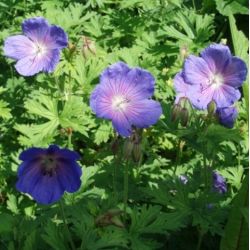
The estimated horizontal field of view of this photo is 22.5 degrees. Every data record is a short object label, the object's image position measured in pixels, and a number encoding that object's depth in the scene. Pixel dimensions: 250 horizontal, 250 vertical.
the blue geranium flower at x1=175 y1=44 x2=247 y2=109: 0.40
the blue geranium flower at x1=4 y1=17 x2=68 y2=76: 0.51
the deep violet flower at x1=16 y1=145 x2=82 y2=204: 0.37
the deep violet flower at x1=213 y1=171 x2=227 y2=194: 0.48
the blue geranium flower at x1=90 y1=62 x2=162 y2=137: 0.37
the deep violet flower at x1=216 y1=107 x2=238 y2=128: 0.41
